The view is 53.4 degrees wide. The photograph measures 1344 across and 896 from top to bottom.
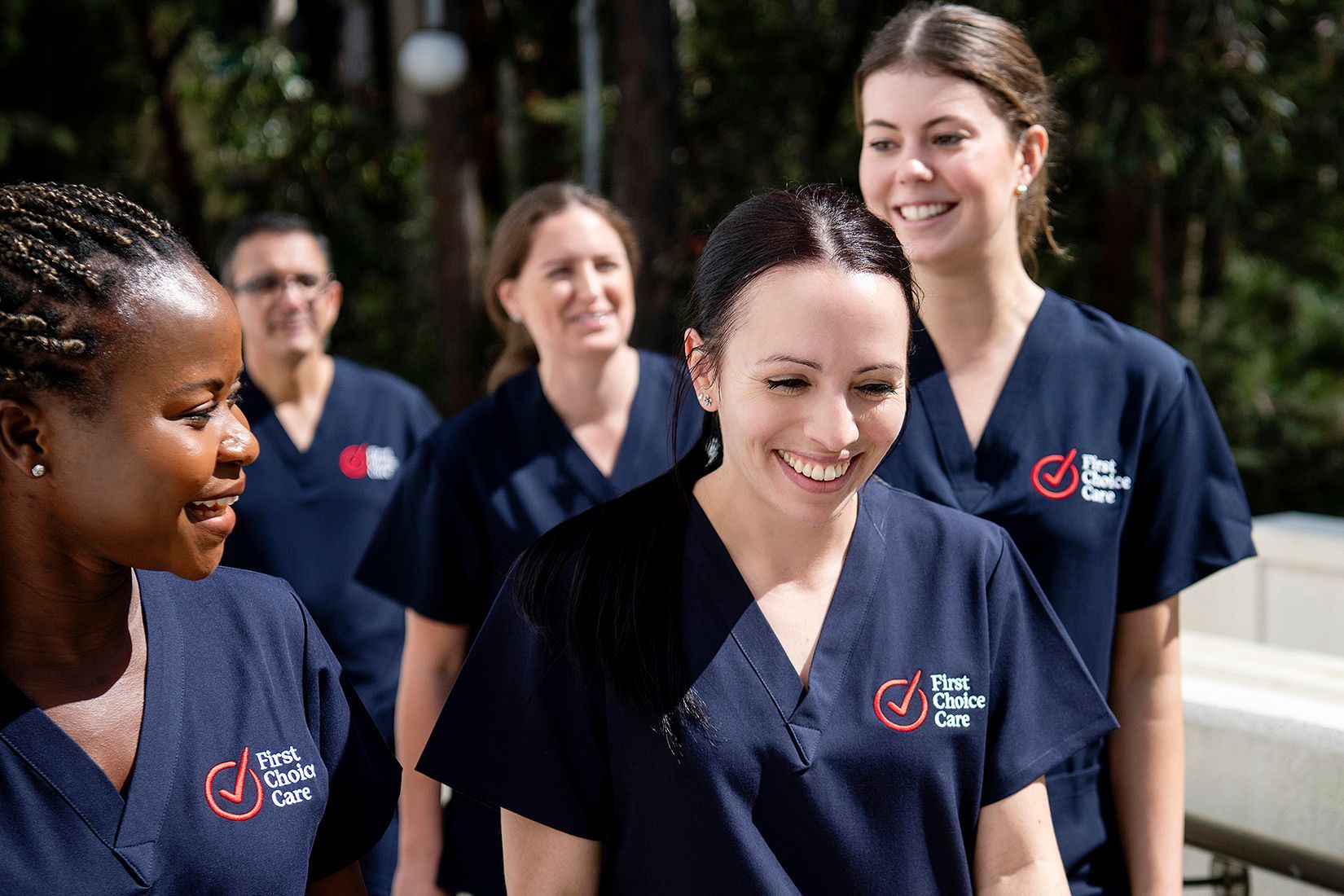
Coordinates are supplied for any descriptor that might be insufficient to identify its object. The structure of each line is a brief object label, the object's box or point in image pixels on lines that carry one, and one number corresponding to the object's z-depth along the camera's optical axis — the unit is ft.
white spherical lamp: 23.81
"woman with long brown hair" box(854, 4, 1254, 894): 6.17
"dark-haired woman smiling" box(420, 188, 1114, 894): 4.84
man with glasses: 10.01
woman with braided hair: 3.99
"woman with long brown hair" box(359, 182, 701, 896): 7.81
